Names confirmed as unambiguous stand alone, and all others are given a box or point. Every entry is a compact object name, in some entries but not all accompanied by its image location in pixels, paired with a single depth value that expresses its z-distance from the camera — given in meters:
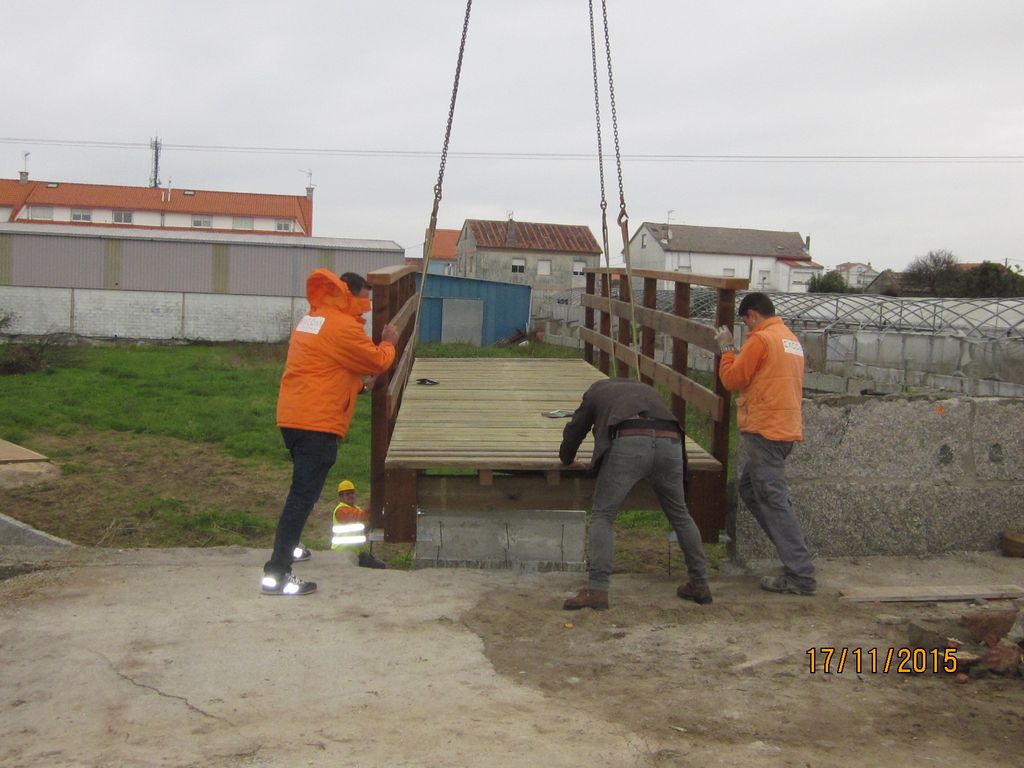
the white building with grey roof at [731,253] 75.62
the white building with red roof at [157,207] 72.75
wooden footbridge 6.38
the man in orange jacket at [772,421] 5.90
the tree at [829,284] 57.47
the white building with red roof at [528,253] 67.88
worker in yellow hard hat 6.60
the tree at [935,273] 51.29
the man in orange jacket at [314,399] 5.78
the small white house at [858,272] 87.62
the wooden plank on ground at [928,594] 5.73
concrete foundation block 6.57
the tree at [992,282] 46.56
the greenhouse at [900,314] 22.34
